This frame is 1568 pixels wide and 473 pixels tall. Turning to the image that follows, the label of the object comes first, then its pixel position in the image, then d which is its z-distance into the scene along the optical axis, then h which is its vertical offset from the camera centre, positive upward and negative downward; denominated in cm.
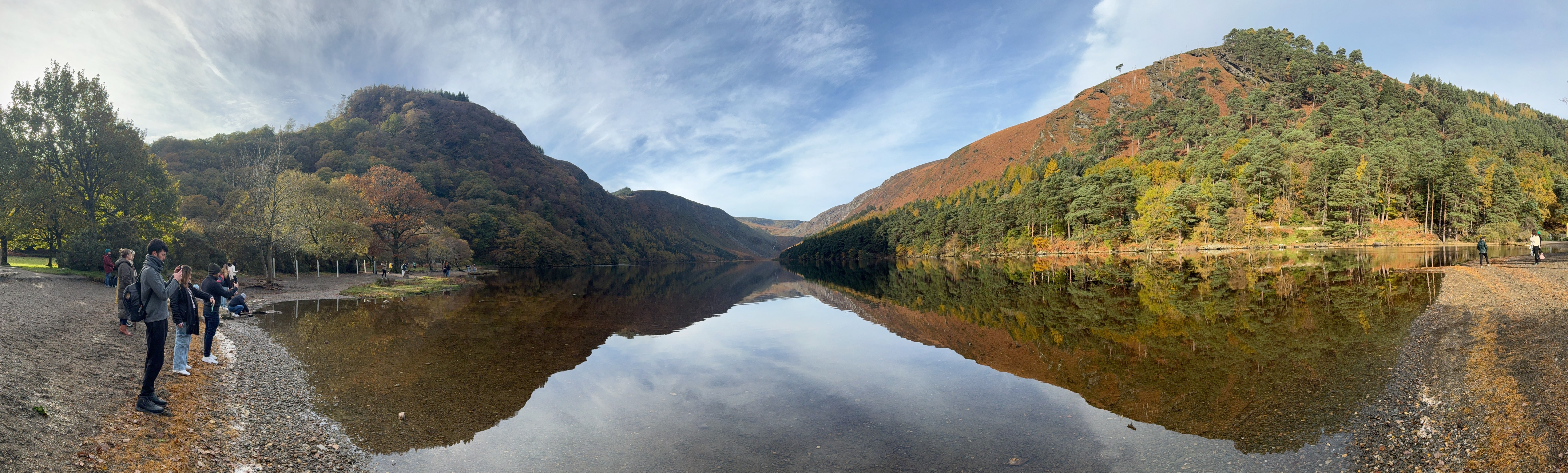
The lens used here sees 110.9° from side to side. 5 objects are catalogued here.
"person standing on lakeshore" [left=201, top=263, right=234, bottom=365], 1130 -135
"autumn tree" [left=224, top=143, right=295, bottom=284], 3447 +229
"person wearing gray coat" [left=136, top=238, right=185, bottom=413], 723 -105
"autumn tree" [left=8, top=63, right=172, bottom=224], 2966 +622
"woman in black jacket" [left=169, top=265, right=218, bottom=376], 931 -129
